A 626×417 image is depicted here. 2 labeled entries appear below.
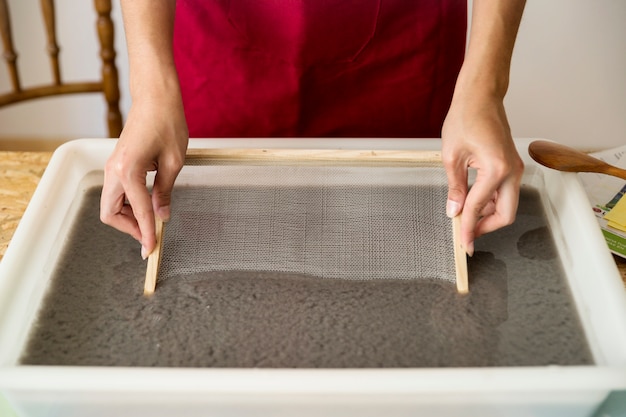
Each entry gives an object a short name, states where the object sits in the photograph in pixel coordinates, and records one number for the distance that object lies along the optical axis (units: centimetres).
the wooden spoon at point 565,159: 74
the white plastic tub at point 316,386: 53
